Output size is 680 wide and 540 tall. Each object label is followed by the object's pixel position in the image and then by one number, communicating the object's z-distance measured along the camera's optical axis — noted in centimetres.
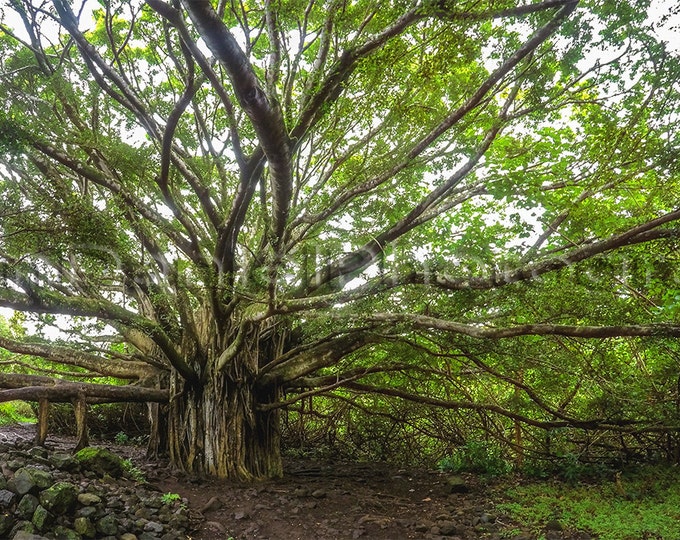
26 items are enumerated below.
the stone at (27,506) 292
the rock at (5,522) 272
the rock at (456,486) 517
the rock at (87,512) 316
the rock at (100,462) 418
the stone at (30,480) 306
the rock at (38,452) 400
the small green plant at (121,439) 772
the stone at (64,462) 390
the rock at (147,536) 328
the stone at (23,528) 276
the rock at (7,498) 290
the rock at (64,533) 290
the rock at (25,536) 265
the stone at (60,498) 304
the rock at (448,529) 380
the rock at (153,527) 343
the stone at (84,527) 304
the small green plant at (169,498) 407
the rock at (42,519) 287
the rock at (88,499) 329
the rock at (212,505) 416
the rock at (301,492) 473
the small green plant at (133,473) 445
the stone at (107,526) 314
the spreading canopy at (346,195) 331
